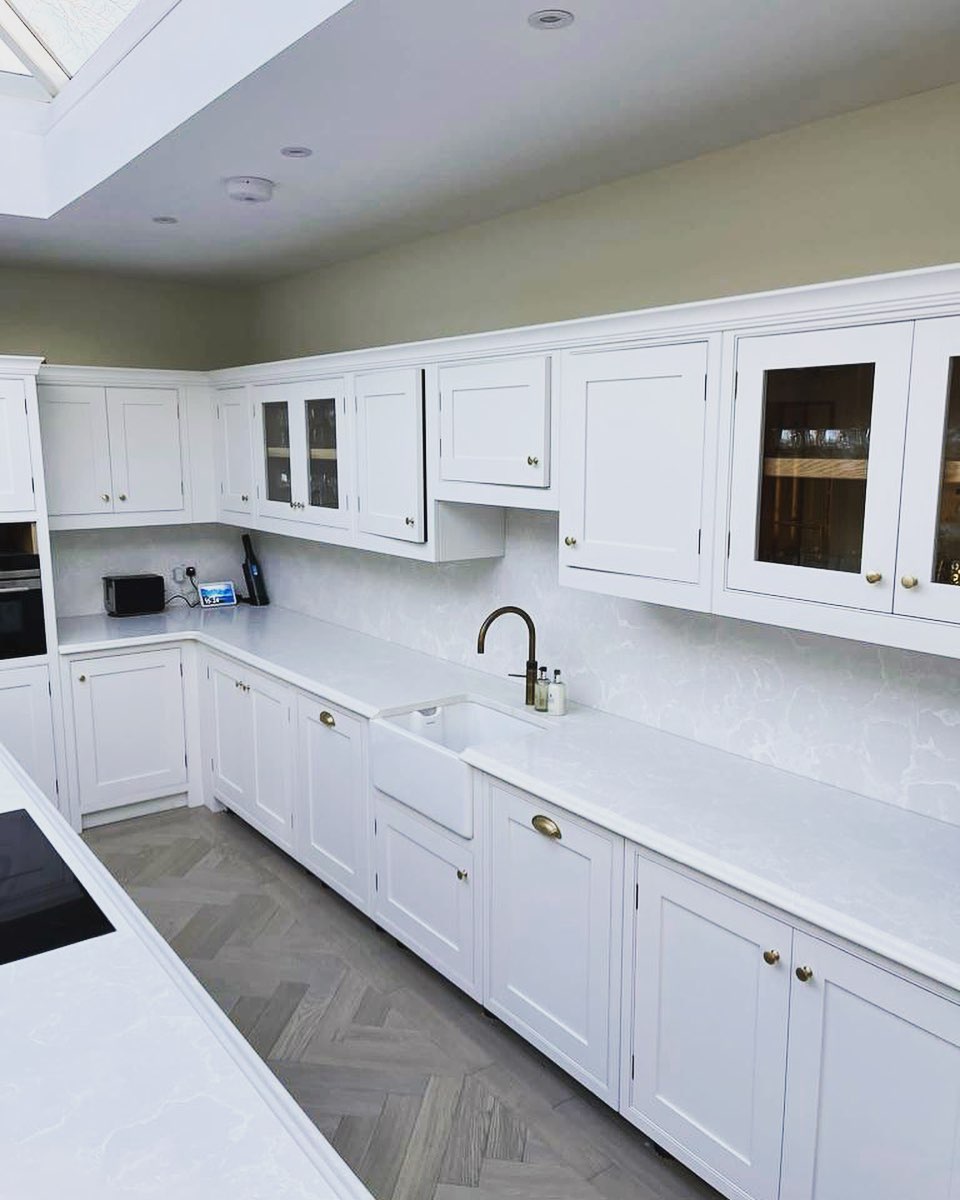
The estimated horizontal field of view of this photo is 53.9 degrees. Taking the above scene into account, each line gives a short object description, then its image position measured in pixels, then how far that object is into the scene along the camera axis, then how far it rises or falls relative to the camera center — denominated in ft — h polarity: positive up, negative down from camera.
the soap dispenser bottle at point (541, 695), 9.92 -2.59
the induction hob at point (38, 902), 5.31 -2.74
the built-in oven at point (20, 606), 12.71 -2.17
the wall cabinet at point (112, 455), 13.82 -0.16
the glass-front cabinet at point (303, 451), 11.91 -0.09
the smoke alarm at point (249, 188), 9.44 +2.57
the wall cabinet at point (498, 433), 8.75 +0.12
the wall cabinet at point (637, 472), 7.36 -0.22
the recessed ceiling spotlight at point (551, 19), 5.75 +2.60
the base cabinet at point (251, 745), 12.32 -4.14
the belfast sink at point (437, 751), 8.92 -3.16
